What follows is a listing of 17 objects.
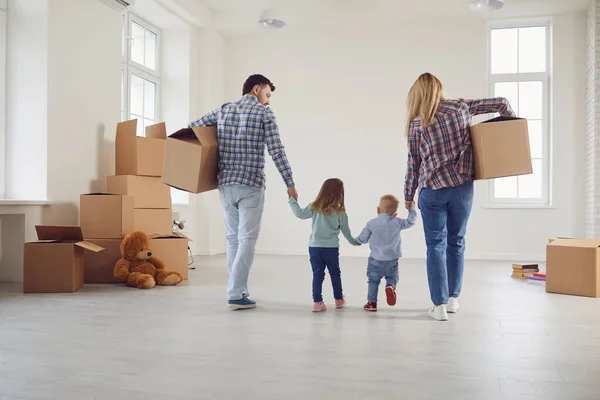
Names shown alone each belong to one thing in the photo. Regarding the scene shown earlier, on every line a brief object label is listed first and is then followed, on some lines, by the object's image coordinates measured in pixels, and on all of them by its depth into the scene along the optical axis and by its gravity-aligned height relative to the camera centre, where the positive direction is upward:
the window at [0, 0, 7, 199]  4.16 +0.73
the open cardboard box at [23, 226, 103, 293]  3.56 -0.41
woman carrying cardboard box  2.73 +0.20
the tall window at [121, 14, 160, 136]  5.78 +1.38
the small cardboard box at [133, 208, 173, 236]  4.32 -0.16
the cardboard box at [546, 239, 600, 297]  3.55 -0.41
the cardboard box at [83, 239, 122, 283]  4.02 -0.44
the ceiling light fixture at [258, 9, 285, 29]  6.04 +1.95
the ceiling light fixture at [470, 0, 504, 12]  5.42 +1.92
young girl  3.00 -0.15
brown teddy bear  3.90 -0.45
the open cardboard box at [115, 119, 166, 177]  4.40 +0.38
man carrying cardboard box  3.00 +0.17
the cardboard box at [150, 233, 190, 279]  4.14 -0.37
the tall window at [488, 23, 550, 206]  6.42 +1.32
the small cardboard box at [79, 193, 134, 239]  4.01 -0.11
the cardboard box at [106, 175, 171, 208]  4.26 +0.09
